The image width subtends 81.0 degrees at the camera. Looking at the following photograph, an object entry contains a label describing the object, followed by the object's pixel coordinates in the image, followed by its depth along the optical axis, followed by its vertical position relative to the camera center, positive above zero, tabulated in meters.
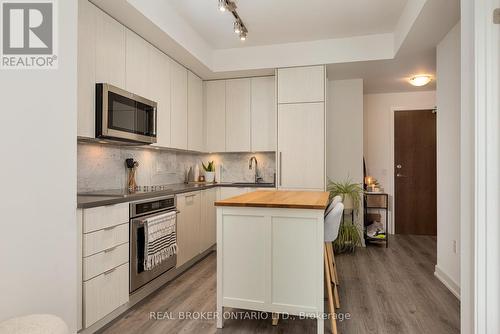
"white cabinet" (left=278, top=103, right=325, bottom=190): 3.78 +0.31
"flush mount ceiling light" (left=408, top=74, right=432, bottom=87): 4.06 +1.26
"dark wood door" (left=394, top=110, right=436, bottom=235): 4.97 -0.03
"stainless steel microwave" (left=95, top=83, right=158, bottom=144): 2.34 +0.48
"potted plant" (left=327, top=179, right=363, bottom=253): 3.85 -0.74
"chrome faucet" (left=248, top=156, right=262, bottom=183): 4.49 +0.01
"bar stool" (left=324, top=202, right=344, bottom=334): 1.99 -0.42
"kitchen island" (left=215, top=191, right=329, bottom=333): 1.94 -0.60
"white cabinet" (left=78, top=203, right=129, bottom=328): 1.88 -0.63
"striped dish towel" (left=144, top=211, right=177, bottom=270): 2.43 -0.62
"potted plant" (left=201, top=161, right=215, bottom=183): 4.46 -0.05
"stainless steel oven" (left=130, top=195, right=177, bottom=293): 2.31 -0.57
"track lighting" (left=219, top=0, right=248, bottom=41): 2.36 +1.34
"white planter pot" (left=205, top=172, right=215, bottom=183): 4.46 -0.12
